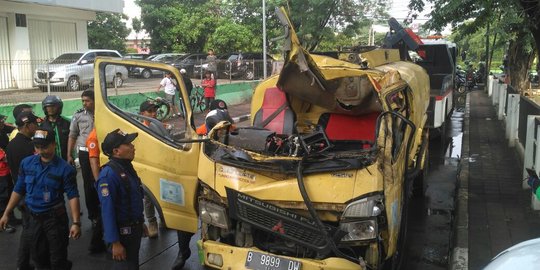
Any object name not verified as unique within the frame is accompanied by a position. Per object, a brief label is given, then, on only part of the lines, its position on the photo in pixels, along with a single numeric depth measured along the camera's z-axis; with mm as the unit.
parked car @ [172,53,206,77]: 20906
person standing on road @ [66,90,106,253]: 5277
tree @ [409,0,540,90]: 7605
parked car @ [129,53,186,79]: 26895
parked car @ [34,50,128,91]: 12148
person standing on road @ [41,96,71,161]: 5551
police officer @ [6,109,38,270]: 5004
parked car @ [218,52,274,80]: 21547
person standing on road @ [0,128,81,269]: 4031
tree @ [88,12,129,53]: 36844
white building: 18234
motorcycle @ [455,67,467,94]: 22859
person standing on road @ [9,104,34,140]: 5368
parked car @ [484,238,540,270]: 2874
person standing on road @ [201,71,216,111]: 15844
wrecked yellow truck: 3596
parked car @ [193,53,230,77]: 18959
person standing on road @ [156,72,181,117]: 4769
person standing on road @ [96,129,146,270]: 3537
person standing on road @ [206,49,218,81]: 16922
